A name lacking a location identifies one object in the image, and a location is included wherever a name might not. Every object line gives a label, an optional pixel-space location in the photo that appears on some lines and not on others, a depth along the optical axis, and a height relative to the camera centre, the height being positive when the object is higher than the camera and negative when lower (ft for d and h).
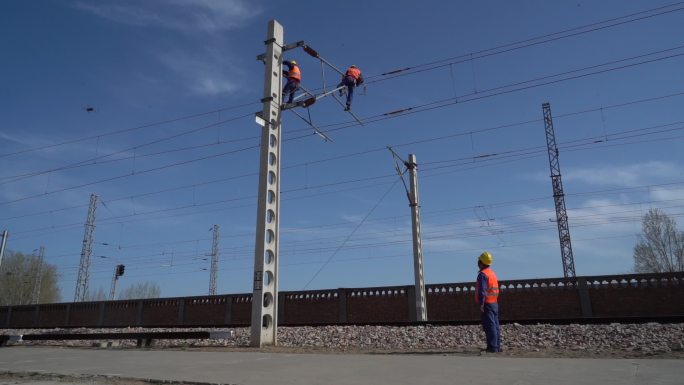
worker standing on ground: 26.73 +1.01
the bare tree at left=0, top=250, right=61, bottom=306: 200.95 +18.02
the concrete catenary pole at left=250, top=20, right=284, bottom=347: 37.01 +7.98
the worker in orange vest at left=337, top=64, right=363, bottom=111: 48.85 +23.43
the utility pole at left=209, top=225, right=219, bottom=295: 166.50 +19.02
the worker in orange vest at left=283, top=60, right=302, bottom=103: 44.70 +21.24
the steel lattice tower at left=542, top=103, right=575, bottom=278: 129.70 +25.12
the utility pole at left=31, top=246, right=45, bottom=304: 173.68 +13.14
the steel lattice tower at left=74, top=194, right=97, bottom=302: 137.49 +19.92
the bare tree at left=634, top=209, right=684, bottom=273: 141.90 +18.91
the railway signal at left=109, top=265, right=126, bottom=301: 124.47 +12.47
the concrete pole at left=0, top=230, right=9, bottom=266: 107.76 +17.99
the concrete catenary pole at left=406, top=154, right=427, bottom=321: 59.88 +7.40
